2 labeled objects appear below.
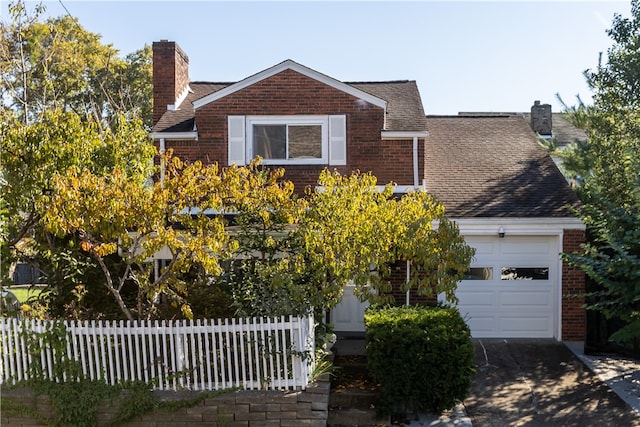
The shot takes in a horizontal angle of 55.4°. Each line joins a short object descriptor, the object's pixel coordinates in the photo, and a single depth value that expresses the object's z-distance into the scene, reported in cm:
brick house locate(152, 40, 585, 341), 1243
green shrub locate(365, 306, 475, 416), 816
